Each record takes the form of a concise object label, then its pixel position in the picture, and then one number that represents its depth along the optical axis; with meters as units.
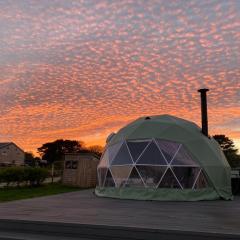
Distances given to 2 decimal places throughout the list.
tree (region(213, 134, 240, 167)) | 36.50
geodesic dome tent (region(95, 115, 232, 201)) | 11.63
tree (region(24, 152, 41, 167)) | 63.30
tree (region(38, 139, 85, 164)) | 65.57
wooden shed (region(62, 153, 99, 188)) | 18.85
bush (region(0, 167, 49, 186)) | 17.28
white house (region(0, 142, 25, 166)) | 49.52
